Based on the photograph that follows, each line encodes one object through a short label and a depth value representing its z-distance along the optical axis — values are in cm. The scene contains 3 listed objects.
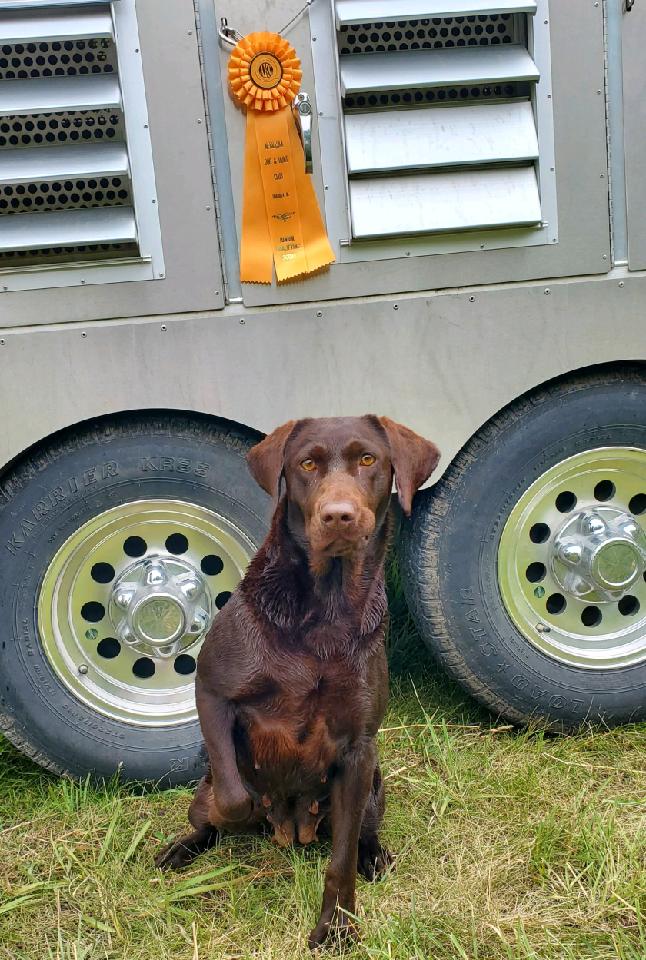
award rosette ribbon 272
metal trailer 274
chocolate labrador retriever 236
